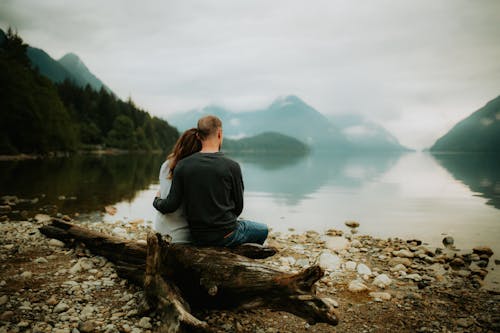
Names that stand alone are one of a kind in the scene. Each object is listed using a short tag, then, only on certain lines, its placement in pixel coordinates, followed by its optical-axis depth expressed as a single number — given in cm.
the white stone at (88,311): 504
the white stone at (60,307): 504
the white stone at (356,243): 1077
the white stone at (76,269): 665
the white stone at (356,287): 676
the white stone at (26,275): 617
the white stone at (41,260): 707
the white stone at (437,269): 826
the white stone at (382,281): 715
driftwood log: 435
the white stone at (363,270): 784
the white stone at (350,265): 812
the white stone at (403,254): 957
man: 490
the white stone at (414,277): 764
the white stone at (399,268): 824
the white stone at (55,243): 823
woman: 548
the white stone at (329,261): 817
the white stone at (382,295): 640
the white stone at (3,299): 504
